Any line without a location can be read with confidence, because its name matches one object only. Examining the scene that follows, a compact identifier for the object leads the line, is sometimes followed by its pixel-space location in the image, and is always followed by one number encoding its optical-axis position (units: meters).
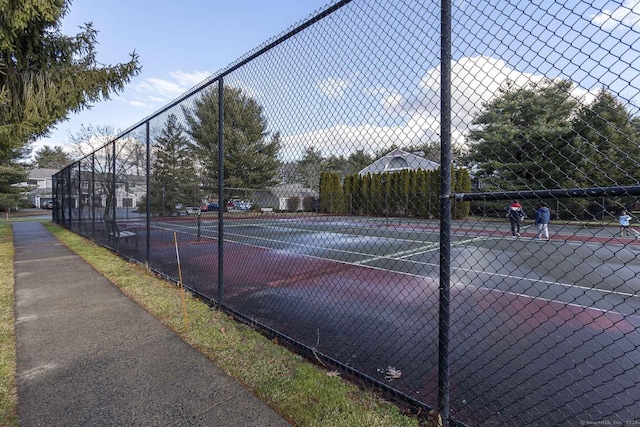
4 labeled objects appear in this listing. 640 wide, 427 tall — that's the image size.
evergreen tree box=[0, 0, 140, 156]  6.05
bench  7.49
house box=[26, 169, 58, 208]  47.66
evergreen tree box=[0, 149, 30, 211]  25.76
